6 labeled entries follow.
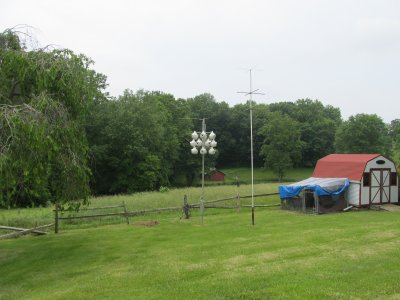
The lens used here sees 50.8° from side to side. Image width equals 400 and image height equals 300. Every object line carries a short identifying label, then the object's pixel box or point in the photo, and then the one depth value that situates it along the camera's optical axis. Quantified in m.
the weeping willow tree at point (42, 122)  9.21
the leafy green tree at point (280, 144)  61.59
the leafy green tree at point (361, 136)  62.44
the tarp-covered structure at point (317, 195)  21.80
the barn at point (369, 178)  22.69
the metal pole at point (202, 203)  18.11
